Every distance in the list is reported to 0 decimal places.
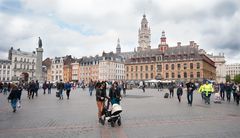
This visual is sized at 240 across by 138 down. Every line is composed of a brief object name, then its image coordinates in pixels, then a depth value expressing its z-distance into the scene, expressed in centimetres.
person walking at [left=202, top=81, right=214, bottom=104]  1278
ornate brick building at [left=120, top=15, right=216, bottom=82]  5514
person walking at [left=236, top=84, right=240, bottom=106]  1303
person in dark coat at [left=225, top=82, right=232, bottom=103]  1487
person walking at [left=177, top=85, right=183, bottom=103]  1387
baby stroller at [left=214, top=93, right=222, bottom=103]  1400
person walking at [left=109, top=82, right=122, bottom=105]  752
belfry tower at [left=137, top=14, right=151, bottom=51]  10269
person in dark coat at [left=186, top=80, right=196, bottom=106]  1220
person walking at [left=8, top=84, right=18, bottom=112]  953
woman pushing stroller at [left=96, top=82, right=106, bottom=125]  718
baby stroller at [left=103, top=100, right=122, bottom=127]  645
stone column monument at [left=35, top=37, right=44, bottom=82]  3554
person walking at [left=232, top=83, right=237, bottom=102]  1407
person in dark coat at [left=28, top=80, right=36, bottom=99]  1681
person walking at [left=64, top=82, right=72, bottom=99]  1619
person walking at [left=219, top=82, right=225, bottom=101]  1623
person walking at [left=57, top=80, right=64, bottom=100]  1622
